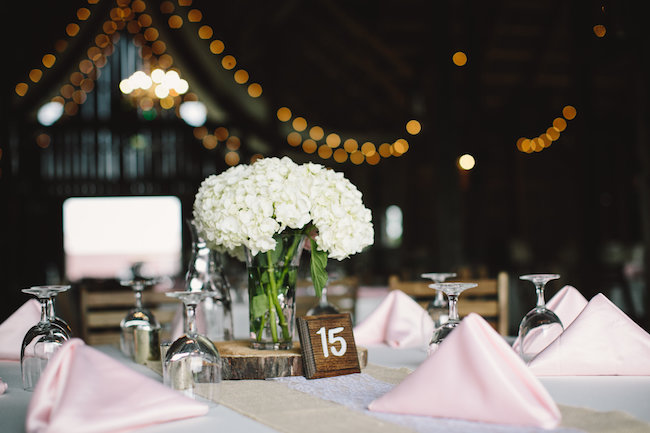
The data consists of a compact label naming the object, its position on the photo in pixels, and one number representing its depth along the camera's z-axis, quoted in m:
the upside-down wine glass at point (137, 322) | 2.00
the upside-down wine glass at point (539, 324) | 1.67
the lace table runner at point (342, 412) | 1.12
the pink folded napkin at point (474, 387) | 1.13
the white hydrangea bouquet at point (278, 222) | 1.61
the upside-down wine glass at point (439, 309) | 2.07
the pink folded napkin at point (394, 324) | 2.32
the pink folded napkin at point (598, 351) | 1.62
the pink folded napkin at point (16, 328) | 2.05
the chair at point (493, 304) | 2.83
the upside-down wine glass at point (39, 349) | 1.56
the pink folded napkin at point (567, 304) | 2.04
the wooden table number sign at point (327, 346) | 1.62
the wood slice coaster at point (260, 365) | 1.65
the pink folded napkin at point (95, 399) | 1.07
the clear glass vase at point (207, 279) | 2.08
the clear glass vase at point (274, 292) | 1.72
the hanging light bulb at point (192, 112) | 14.02
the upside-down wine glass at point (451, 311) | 1.52
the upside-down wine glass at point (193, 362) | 1.35
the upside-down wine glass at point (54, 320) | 1.61
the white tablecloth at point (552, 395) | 1.19
